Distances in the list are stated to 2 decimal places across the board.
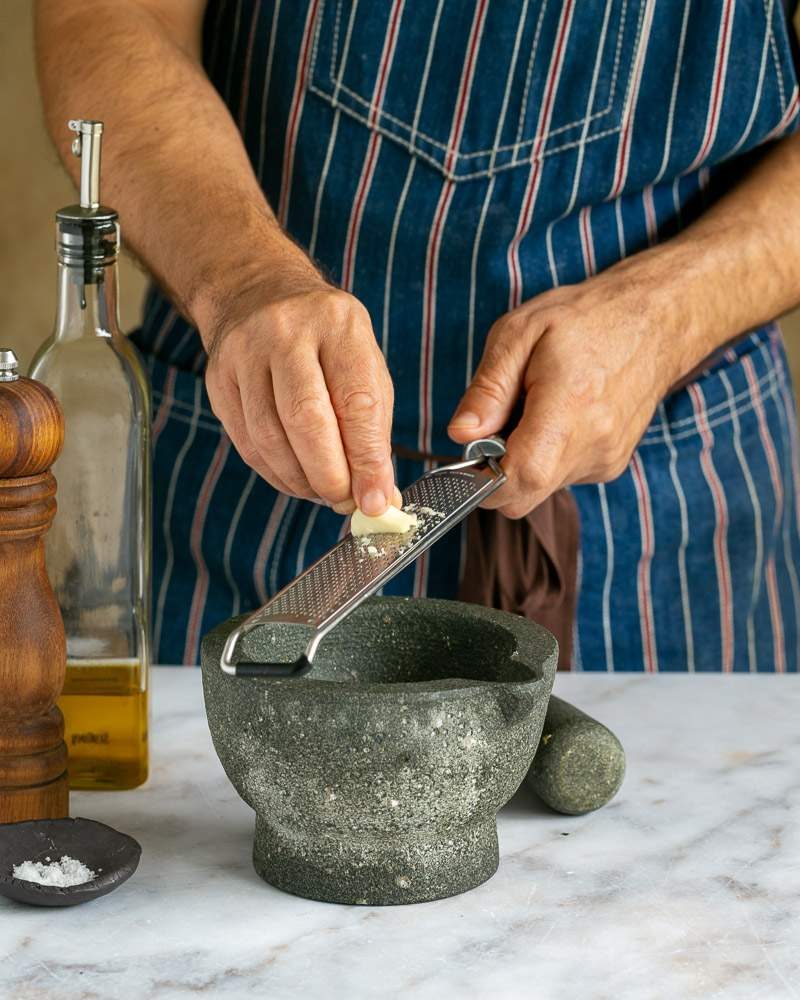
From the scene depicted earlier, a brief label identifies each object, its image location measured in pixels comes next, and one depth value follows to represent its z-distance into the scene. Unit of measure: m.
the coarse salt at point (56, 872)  1.24
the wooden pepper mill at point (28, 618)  1.26
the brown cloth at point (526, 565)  1.56
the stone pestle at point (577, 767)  1.33
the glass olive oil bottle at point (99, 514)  1.33
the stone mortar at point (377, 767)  1.22
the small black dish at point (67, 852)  1.23
